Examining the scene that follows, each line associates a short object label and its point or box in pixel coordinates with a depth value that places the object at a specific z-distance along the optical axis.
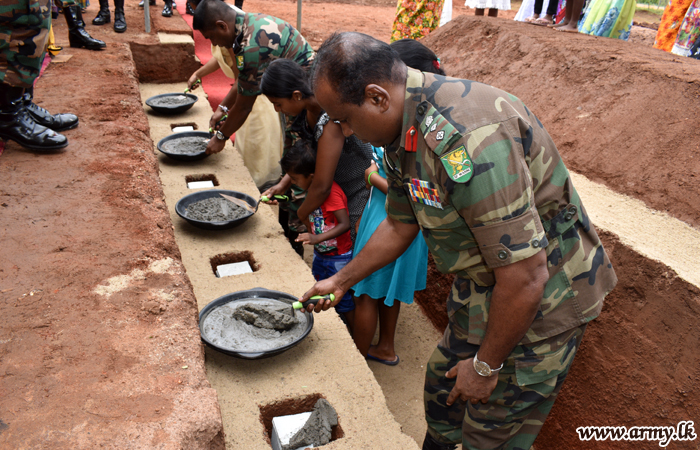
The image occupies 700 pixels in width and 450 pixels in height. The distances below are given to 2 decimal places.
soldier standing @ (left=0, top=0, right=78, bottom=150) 2.63
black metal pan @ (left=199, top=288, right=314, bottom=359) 1.94
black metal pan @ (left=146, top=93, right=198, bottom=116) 4.75
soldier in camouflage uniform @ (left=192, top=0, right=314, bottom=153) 3.26
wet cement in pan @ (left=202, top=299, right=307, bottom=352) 2.05
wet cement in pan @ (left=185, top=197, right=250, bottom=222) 3.10
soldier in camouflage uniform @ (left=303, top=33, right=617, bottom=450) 1.28
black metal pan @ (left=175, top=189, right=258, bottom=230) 2.96
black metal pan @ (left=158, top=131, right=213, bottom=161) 3.82
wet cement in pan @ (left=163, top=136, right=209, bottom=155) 3.97
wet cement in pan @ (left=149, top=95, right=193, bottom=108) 4.84
